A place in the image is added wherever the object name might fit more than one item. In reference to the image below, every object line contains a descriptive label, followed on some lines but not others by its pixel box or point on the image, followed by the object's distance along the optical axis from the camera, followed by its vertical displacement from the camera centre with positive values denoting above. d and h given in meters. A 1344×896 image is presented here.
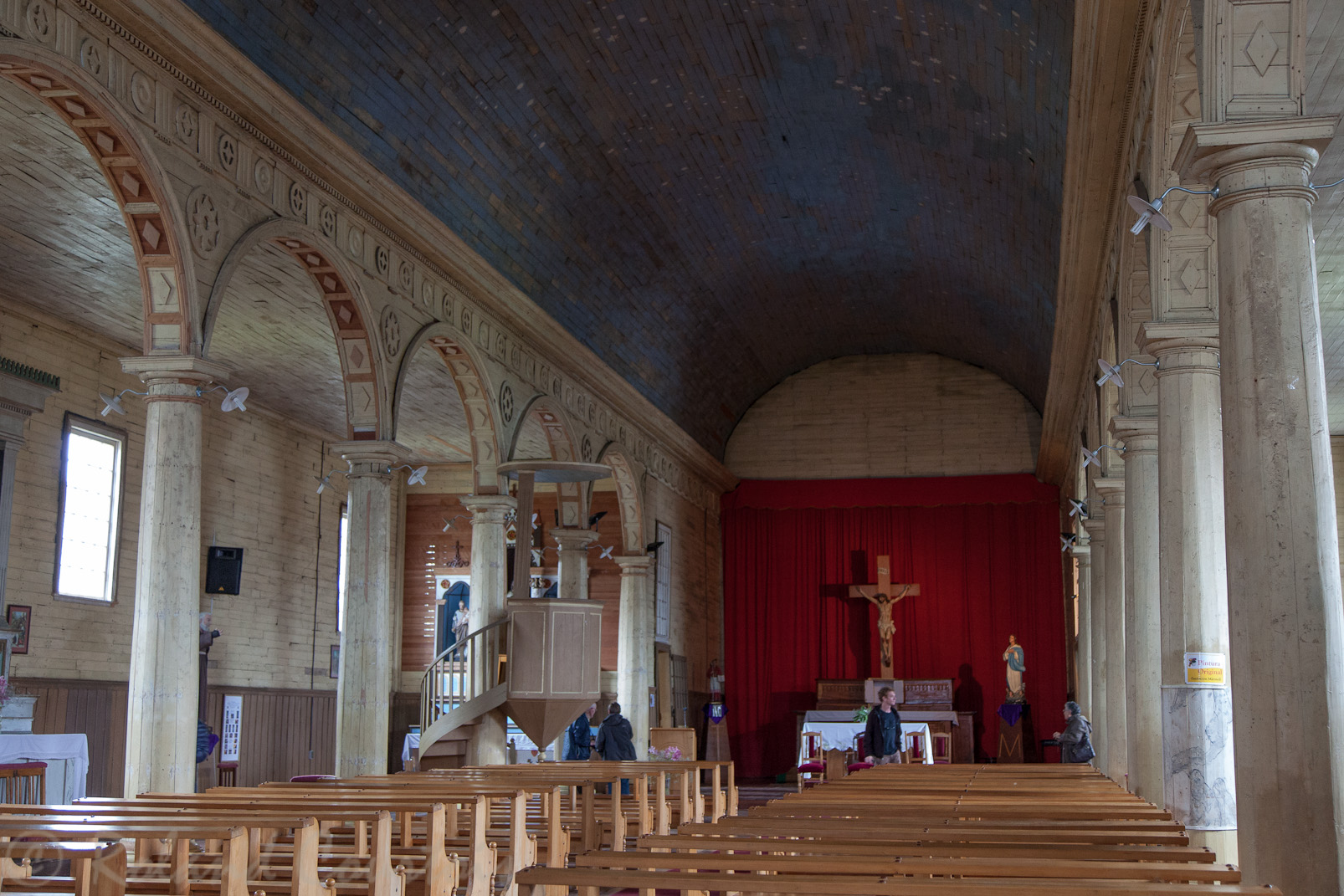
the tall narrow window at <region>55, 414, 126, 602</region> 13.32 +1.50
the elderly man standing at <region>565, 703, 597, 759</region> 15.27 -0.94
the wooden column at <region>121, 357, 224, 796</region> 7.82 +0.39
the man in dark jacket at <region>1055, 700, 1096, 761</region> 13.05 -0.74
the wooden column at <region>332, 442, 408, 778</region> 10.68 +0.31
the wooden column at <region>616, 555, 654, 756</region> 17.69 +0.17
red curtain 22.02 +1.20
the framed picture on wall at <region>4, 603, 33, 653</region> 12.23 +0.32
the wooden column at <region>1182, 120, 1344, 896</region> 4.73 +0.56
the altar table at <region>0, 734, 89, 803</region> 10.63 -0.88
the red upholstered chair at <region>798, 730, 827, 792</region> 15.45 -1.27
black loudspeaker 15.28 +0.98
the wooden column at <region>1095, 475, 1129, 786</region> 11.71 +0.35
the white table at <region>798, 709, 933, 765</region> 17.78 -0.94
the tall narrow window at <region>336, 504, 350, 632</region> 18.81 +1.30
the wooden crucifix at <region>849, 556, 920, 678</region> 21.89 +1.15
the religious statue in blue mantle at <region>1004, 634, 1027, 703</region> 20.83 -0.12
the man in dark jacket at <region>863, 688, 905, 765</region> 12.55 -0.68
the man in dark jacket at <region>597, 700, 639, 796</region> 14.45 -0.87
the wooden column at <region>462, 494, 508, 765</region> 13.37 +0.98
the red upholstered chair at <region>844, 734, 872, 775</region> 13.05 -1.06
